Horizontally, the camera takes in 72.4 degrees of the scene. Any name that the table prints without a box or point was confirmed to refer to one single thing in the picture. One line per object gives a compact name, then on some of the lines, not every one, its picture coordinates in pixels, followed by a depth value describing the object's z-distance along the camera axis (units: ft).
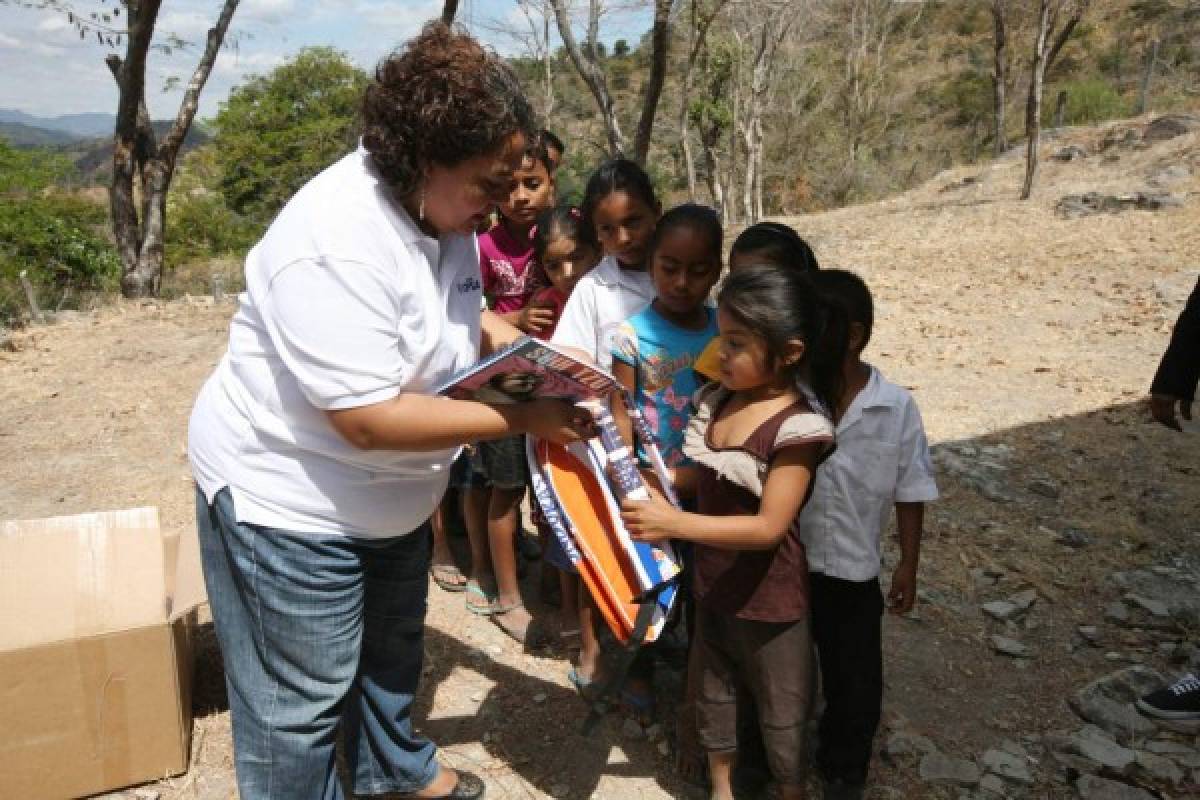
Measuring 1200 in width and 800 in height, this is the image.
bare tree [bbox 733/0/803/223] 51.89
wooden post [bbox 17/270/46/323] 23.90
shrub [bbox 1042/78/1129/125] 68.74
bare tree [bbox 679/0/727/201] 33.44
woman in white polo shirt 4.52
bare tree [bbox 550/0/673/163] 22.02
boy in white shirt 6.98
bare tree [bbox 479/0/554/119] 50.51
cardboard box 6.64
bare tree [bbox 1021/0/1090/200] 37.17
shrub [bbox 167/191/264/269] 89.66
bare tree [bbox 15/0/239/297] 28.86
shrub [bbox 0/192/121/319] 44.89
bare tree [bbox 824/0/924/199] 80.89
